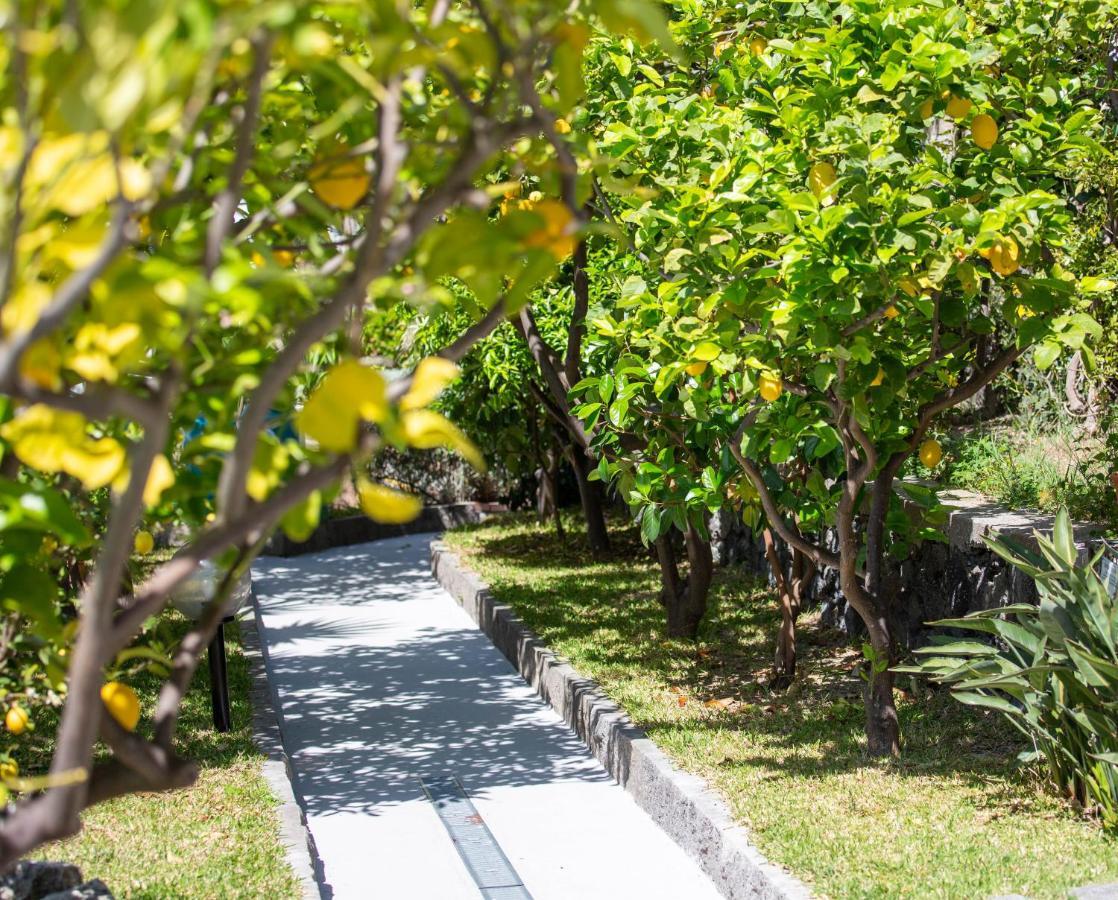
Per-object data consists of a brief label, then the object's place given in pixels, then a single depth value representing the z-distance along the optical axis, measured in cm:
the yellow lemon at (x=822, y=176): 452
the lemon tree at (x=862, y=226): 431
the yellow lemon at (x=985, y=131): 443
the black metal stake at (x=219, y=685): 590
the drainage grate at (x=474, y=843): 496
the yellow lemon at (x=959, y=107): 448
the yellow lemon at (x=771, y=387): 452
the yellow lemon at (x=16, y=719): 398
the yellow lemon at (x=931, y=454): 506
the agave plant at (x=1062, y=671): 437
